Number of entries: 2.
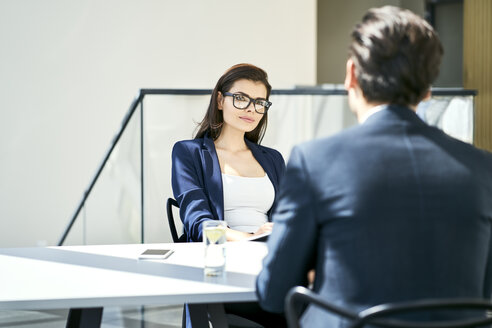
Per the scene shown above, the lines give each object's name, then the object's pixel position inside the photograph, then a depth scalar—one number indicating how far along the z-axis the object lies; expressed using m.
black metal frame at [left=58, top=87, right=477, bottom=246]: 4.08
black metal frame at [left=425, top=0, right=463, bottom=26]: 8.17
